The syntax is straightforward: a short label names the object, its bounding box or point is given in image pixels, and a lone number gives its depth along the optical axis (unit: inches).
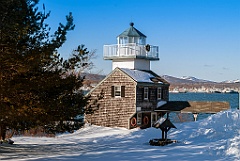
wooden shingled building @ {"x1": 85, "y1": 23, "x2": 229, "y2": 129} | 1254.9
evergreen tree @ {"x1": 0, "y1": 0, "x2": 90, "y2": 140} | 457.7
